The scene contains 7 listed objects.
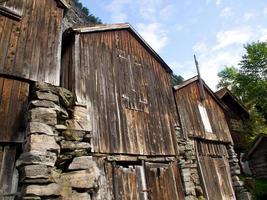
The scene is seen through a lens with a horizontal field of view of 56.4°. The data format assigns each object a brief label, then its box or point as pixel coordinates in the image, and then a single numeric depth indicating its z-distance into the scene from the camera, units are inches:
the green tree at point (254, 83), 874.1
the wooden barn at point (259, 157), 669.9
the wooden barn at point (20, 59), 235.5
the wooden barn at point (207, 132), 433.7
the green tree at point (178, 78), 1857.8
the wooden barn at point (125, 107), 302.0
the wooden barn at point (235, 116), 761.0
